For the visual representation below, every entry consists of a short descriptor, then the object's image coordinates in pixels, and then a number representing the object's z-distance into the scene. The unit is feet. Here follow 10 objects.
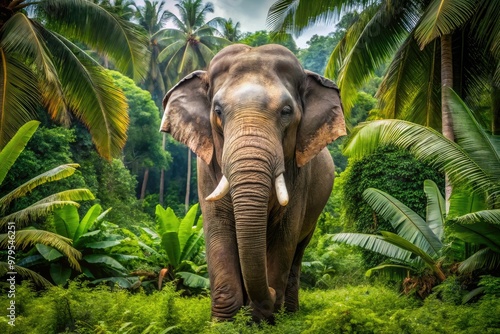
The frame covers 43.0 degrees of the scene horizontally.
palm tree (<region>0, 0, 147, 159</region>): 41.32
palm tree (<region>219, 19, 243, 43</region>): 141.57
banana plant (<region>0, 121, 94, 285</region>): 33.19
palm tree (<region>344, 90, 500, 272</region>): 28.94
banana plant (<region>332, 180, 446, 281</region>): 34.96
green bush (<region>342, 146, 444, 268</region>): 52.26
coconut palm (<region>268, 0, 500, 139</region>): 47.70
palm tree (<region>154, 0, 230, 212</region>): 134.10
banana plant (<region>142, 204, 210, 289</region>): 41.98
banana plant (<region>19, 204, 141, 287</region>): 39.45
